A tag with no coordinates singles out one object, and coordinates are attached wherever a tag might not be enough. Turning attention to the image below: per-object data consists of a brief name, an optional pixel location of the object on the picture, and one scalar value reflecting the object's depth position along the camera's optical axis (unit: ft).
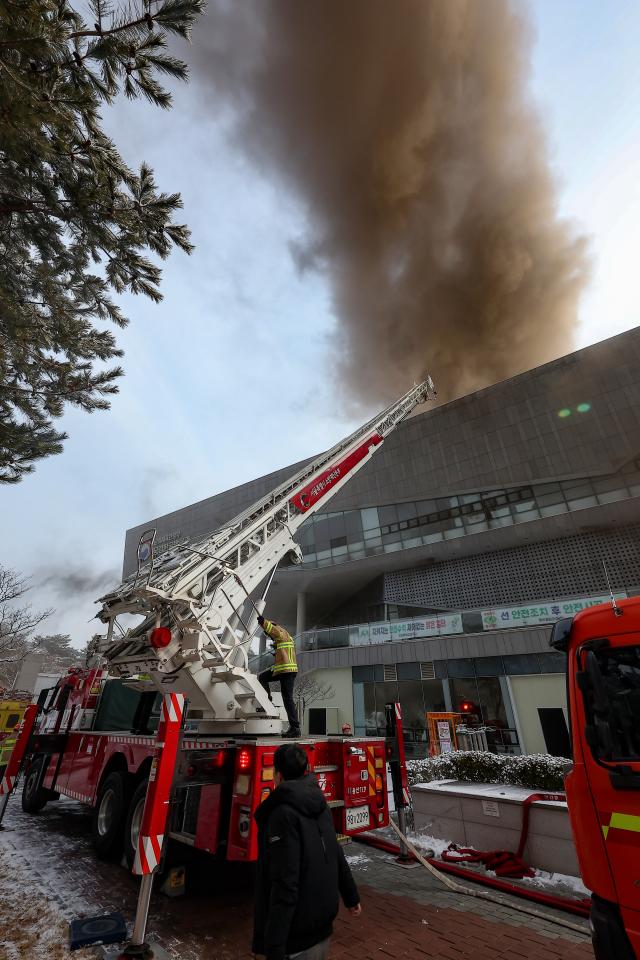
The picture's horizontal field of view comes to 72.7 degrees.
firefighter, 18.95
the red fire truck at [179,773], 13.75
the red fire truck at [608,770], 8.54
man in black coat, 6.64
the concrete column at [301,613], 94.59
